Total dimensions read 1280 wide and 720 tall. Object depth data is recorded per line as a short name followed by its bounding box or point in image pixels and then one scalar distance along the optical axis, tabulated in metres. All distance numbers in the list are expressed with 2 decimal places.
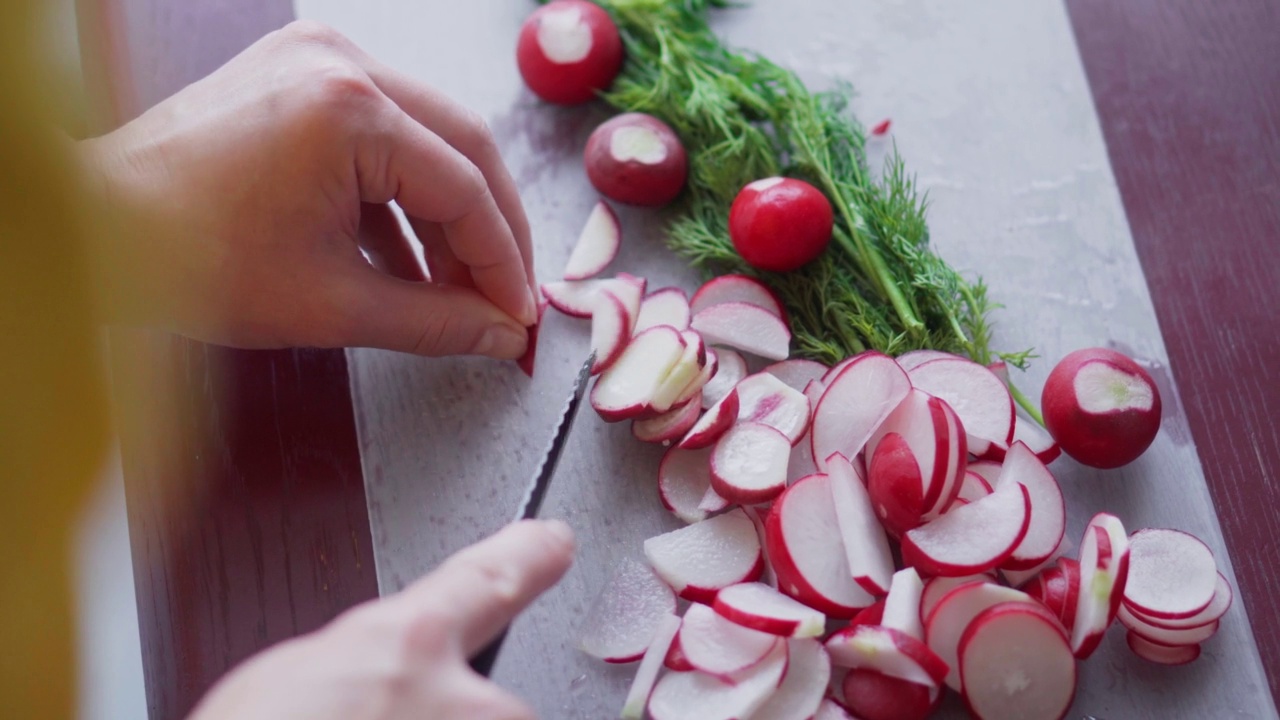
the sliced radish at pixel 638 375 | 0.57
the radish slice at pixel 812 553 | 0.55
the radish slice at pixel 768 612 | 0.54
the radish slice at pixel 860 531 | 0.55
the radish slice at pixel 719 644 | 0.54
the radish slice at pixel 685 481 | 0.57
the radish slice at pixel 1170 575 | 0.55
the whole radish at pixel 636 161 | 0.61
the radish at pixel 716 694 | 0.54
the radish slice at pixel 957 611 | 0.54
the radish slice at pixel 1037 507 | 0.55
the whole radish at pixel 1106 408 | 0.57
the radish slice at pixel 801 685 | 0.54
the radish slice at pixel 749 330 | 0.59
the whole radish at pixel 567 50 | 0.63
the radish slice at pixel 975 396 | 0.57
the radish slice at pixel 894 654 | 0.53
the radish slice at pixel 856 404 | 0.57
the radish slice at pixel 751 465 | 0.56
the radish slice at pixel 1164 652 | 0.55
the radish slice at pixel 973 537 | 0.55
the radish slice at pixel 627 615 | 0.56
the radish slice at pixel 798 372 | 0.59
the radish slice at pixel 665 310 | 0.60
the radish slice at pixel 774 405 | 0.57
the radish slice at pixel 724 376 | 0.59
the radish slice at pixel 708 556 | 0.56
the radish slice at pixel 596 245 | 0.61
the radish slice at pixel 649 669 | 0.55
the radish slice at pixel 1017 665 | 0.54
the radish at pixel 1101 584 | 0.54
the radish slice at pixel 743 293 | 0.60
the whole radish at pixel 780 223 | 0.59
